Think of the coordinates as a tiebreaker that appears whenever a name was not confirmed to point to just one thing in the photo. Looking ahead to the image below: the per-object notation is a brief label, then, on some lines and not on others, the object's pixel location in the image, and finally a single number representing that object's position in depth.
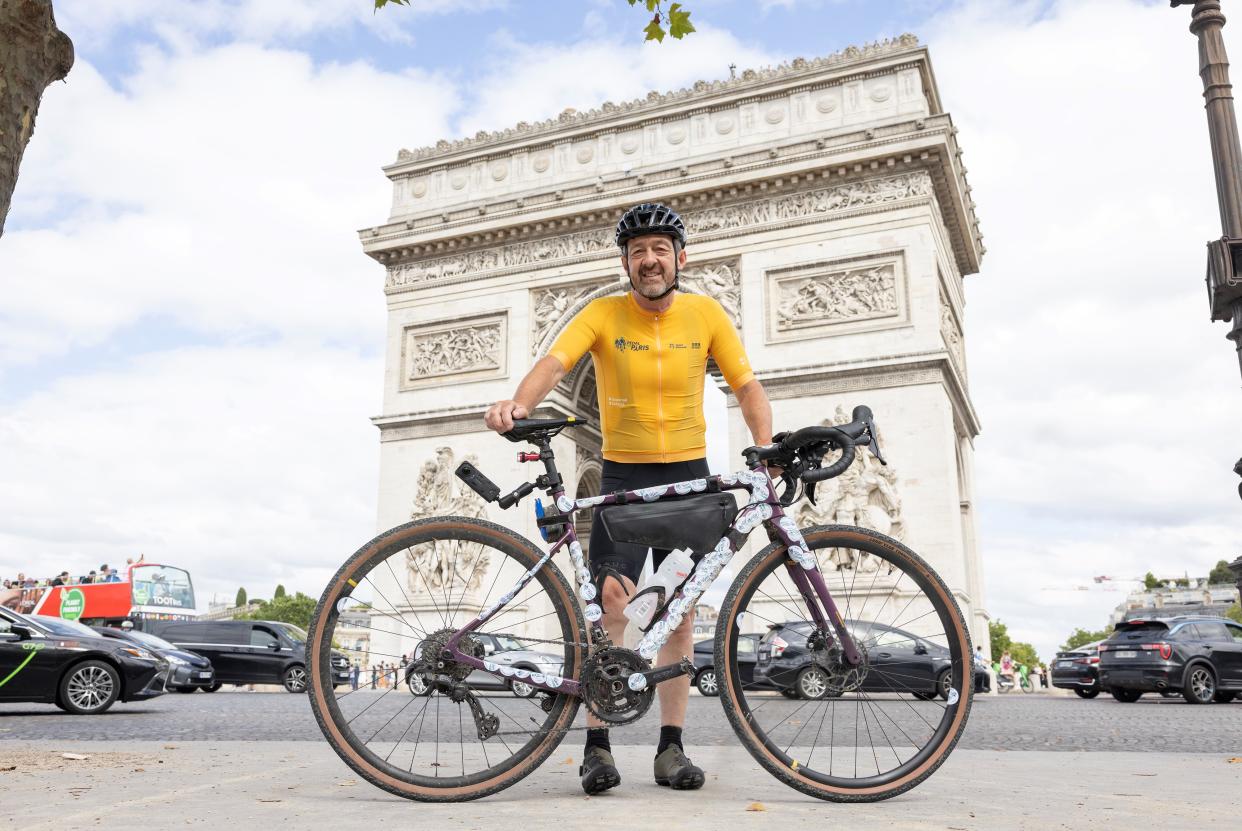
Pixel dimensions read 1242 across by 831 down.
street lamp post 6.51
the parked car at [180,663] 14.22
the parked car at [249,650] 17.72
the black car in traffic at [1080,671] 18.00
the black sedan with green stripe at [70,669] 9.28
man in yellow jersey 3.44
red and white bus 23.17
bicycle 2.89
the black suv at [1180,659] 13.74
